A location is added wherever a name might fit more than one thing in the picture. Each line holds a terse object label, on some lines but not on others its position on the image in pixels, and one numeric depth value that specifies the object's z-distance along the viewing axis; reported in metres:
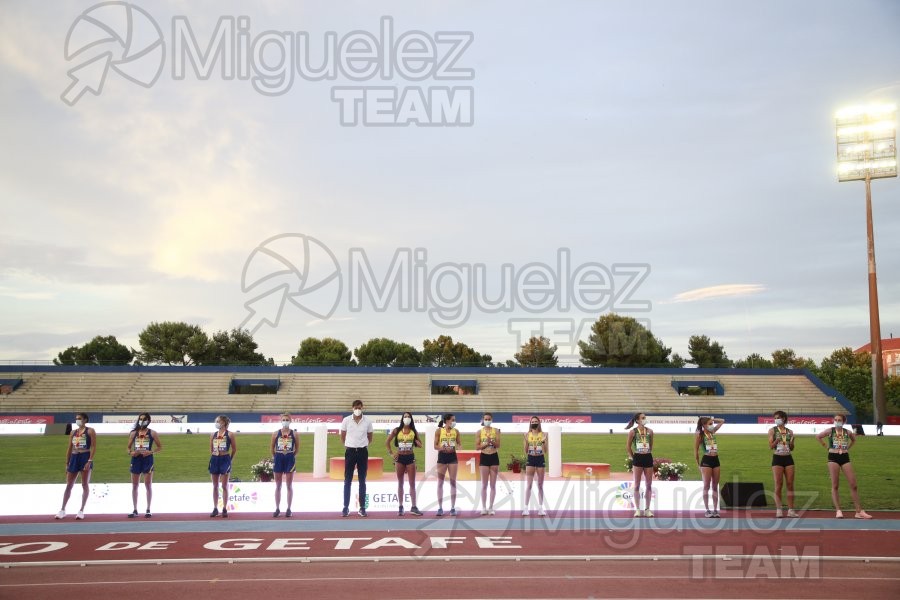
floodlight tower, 43.47
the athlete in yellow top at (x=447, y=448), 13.51
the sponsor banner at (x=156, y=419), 47.47
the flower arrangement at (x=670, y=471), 15.35
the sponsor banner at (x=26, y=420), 46.56
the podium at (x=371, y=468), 17.44
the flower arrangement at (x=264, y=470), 15.31
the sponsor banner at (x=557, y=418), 50.59
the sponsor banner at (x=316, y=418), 45.69
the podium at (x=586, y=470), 16.69
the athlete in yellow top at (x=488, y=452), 13.34
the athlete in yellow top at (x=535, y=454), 13.35
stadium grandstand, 53.59
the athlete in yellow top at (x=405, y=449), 13.49
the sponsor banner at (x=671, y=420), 49.97
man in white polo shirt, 13.44
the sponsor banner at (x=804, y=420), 51.03
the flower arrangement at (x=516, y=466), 17.23
